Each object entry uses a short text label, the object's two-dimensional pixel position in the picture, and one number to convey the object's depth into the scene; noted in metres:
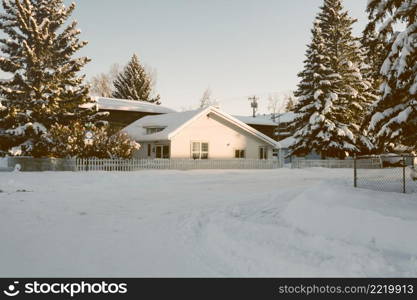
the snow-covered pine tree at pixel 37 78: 26.89
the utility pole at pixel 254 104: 68.32
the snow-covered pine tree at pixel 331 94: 34.81
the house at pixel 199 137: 30.98
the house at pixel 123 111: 38.92
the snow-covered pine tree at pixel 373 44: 12.23
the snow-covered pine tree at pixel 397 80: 10.46
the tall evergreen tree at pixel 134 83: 61.93
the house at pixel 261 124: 47.26
